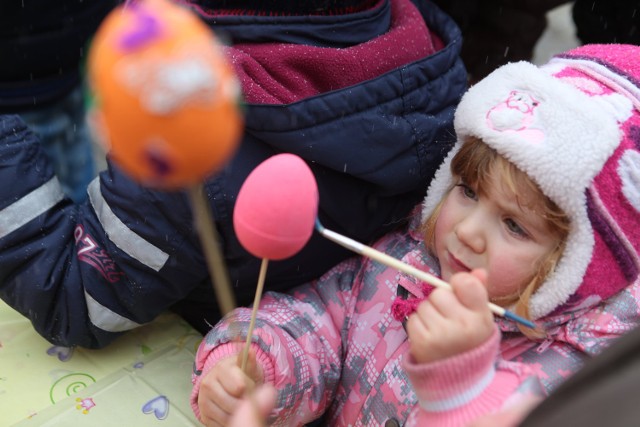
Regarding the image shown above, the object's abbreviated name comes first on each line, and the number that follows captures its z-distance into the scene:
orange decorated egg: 0.97
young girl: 1.23
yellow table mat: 1.36
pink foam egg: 1.09
